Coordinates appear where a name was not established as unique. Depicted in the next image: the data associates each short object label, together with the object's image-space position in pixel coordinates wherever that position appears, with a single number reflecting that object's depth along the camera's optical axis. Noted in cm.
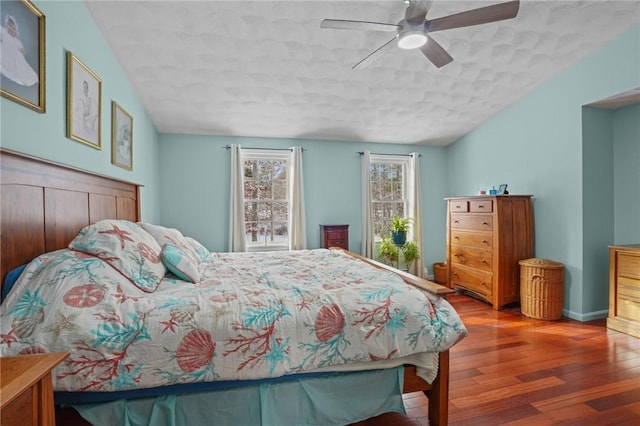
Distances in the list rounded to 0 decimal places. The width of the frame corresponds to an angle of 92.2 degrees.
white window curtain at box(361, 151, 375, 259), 486
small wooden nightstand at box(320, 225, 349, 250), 455
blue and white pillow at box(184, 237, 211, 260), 261
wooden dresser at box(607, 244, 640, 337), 285
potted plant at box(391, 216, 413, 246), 474
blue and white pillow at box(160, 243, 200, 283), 184
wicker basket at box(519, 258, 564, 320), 328
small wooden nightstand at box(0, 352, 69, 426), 78
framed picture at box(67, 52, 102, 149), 196
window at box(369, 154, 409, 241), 521
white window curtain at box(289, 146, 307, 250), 460
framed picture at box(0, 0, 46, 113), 139
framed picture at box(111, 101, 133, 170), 270
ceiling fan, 195
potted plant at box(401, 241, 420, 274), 477
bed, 121
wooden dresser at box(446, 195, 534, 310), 361
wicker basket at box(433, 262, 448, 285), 495
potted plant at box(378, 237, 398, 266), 475
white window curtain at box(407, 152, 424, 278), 508
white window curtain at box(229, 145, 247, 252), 440
